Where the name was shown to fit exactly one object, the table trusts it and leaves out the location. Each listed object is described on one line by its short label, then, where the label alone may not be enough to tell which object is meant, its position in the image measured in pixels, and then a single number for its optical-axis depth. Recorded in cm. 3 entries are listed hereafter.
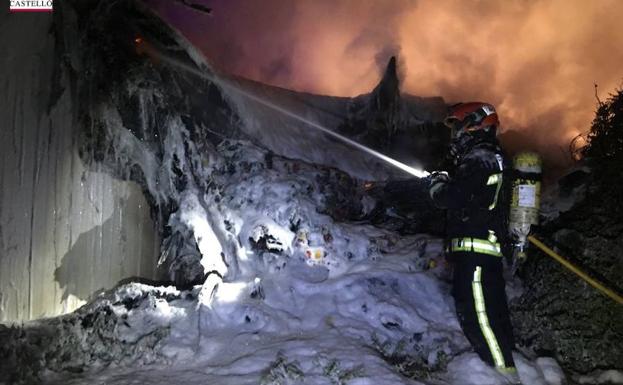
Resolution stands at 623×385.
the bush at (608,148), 592
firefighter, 419
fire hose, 419
